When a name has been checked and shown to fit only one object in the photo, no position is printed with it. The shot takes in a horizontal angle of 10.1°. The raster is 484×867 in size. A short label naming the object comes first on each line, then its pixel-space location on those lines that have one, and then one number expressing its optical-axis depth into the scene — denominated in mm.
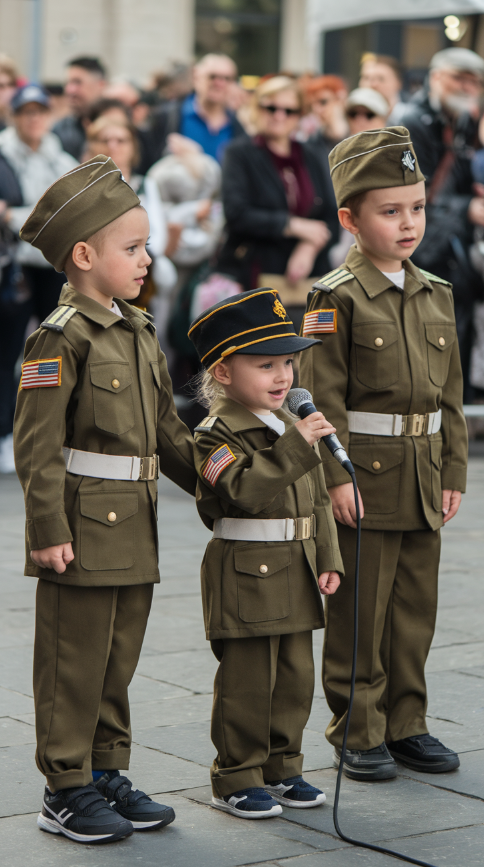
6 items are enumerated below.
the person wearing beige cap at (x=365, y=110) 17578
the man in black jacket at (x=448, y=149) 17609
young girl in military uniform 6781
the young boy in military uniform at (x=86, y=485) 6551
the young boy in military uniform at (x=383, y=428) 7574
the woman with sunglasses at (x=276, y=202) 16594
